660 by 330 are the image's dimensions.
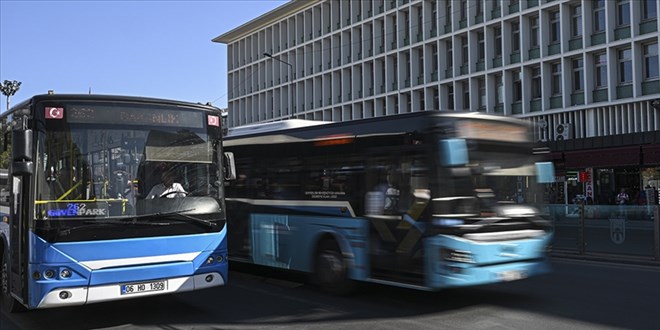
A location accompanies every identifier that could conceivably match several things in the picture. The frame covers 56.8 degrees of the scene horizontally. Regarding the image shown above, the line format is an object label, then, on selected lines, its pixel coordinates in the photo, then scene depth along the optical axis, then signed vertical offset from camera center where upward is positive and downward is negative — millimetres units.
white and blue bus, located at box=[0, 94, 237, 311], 6688 -205
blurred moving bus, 7910 -317
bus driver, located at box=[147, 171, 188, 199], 7273 -60
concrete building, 32969 +7486
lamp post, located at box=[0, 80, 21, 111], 51625 +8392
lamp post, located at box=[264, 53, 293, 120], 59500 +9079
